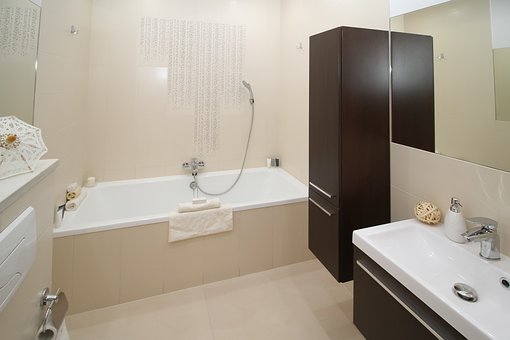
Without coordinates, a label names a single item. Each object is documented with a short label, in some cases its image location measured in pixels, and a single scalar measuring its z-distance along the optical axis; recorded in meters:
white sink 0.75
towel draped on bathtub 1.93
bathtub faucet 2.82
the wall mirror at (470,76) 1.04
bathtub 1.92
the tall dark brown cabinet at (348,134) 1.37
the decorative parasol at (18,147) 0.79
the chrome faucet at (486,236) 1.01
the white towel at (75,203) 2.02
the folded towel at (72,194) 2.12
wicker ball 1.28
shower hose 2.85
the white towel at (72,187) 2.14
